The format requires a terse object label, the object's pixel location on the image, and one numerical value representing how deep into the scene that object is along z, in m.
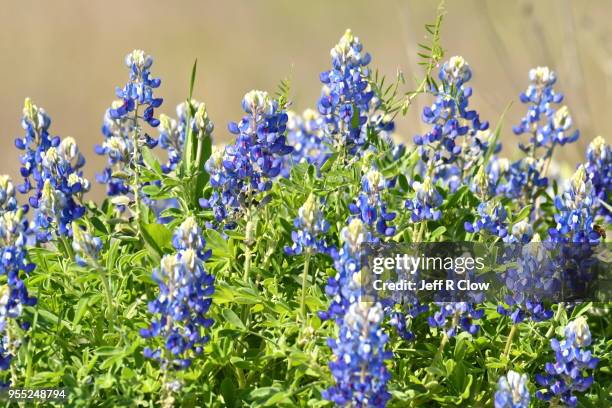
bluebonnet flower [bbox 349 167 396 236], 6.44
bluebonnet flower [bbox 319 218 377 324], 5.51
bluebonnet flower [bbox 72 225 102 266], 5.79
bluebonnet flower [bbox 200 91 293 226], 6.66
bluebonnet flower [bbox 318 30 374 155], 7.42
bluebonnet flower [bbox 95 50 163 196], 7.16
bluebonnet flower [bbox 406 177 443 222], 6.66
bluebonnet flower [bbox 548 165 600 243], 6.60
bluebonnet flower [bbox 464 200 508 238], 6.85
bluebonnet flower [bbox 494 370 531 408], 5.53
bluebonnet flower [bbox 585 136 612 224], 7.87
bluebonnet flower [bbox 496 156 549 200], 8.43
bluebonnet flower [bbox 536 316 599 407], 5.91
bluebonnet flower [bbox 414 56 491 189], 7.65
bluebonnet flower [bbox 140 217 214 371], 5.50
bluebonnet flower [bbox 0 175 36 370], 5.68
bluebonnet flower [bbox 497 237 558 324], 6.39
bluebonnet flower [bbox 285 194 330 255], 6.02
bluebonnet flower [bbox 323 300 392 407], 5.16
